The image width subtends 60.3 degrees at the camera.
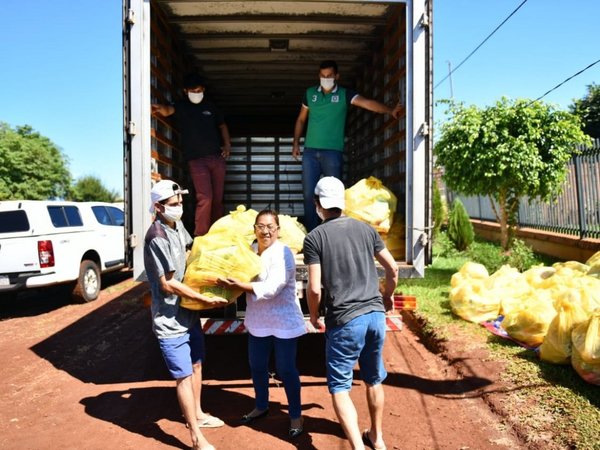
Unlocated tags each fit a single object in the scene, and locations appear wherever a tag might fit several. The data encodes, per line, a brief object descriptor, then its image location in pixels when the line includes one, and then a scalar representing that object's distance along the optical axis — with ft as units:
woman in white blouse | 11.06
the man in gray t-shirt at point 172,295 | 10.68
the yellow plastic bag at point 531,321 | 16.37
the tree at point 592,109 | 95.86
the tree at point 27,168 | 120.47
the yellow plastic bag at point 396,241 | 15.89
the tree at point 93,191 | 172.55
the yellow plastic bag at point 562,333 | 14.38
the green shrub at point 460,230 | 38.78
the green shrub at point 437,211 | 46.57
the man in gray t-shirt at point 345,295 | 10.14
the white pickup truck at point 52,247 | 25.61
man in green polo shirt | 18.62
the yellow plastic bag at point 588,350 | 12.93
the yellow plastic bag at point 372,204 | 15.30
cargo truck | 14.15
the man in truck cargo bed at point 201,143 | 18.84
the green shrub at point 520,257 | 28.17
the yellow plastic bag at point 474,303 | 19.92
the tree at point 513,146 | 26.68
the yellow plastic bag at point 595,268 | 20.36
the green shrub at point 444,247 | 37.77
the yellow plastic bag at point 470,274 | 21.85
